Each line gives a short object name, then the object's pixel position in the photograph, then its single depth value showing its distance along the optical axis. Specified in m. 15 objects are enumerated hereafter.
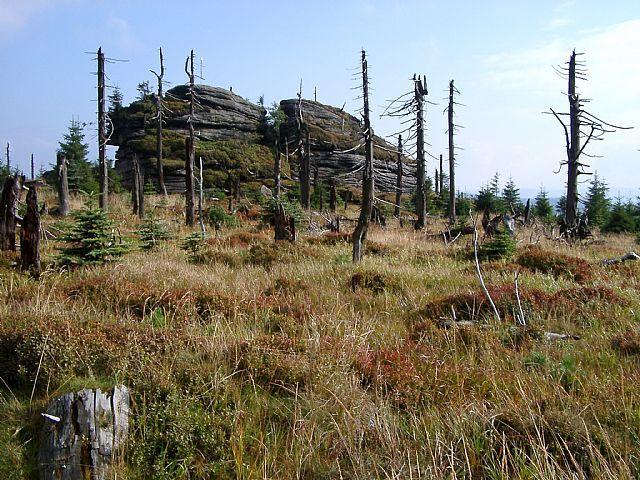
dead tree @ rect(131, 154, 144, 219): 20.04
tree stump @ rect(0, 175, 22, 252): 9.13
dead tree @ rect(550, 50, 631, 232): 17.94
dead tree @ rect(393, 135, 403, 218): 33.11
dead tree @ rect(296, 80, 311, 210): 28.35
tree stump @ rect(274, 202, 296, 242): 12.97
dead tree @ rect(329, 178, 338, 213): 30.07
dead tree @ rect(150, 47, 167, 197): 30.36
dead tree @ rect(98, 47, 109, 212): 21.16
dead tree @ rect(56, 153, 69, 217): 18.73
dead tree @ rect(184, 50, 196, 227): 19.44
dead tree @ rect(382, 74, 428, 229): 22.91
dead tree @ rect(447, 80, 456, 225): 30.47
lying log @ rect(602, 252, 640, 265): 9.62
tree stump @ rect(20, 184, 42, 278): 7.65
